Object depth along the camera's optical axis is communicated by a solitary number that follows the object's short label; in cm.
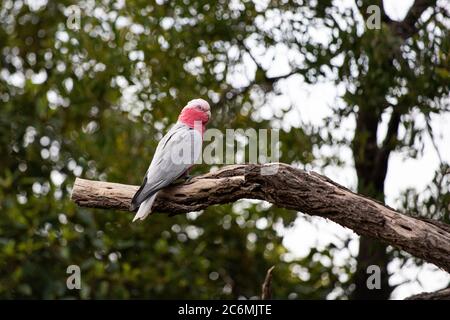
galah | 498
